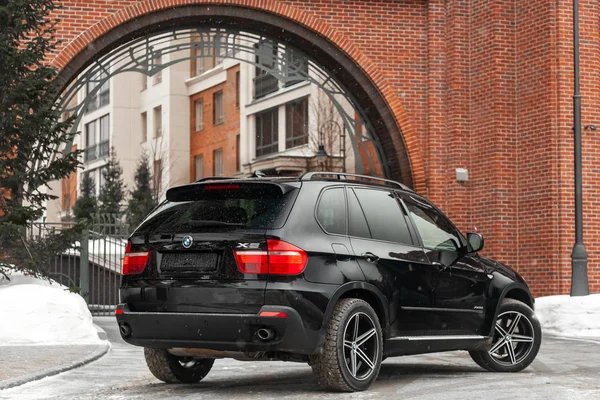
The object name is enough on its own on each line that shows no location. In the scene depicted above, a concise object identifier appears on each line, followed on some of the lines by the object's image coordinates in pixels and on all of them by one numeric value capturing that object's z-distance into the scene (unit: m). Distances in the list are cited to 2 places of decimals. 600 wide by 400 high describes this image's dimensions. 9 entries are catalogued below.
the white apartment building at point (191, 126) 43.97
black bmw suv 7.93
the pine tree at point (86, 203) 49.75
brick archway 19.03
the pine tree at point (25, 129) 15.27
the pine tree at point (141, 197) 46.06
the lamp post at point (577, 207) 17.55
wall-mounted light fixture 20.52
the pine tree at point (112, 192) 48.97
